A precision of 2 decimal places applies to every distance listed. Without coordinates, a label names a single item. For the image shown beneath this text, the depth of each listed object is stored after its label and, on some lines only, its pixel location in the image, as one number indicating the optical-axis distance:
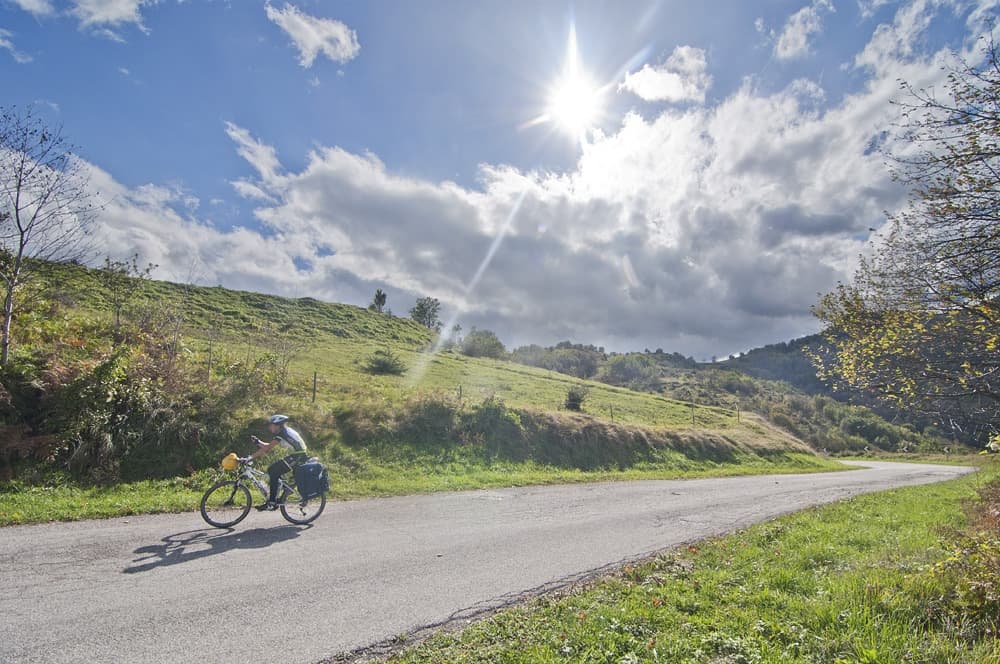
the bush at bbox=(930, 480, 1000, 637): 4.23
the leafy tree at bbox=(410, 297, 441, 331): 122.75
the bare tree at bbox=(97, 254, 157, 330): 21.20
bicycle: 8.53
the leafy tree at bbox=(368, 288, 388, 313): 113.31
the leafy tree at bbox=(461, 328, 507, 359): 76.00
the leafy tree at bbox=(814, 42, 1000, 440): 7.16
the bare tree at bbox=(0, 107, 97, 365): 12.50
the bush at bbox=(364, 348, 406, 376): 36.35
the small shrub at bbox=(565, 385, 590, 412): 31.20
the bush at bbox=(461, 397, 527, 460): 20.61
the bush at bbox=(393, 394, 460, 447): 18.89
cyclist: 9.27
